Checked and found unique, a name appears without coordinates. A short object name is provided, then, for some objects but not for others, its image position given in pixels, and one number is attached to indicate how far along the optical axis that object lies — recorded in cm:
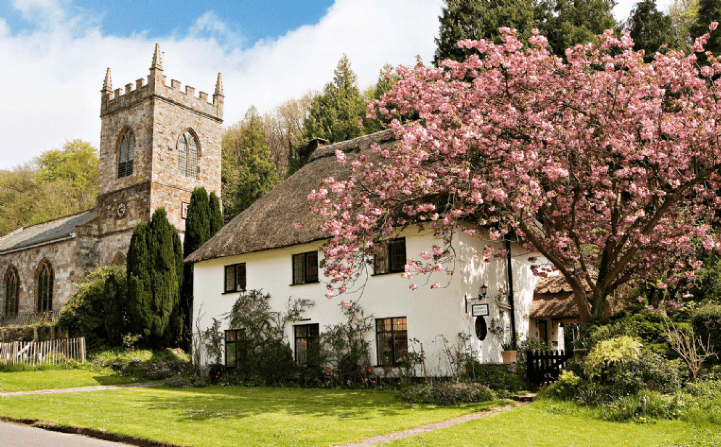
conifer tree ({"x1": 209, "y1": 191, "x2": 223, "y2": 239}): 2922
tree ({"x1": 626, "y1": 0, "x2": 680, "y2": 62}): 2664
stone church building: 3312
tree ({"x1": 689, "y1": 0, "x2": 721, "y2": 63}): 2456
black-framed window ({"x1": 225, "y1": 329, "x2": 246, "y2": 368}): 1980
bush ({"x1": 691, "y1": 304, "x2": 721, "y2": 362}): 1133
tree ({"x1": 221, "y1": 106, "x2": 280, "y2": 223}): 4022
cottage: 1598
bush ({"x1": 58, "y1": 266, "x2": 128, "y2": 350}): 2519
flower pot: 1587
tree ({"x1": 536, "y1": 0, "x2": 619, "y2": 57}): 2767
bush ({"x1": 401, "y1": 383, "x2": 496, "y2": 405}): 1288
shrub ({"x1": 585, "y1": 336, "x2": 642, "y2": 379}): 1107
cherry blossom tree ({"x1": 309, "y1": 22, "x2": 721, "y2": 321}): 1172
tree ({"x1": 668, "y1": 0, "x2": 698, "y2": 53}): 2730
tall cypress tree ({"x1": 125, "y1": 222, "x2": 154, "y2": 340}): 2438
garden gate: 1427
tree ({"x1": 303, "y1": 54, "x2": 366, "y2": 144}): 3734
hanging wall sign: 1546
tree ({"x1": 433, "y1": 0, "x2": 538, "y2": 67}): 2911
